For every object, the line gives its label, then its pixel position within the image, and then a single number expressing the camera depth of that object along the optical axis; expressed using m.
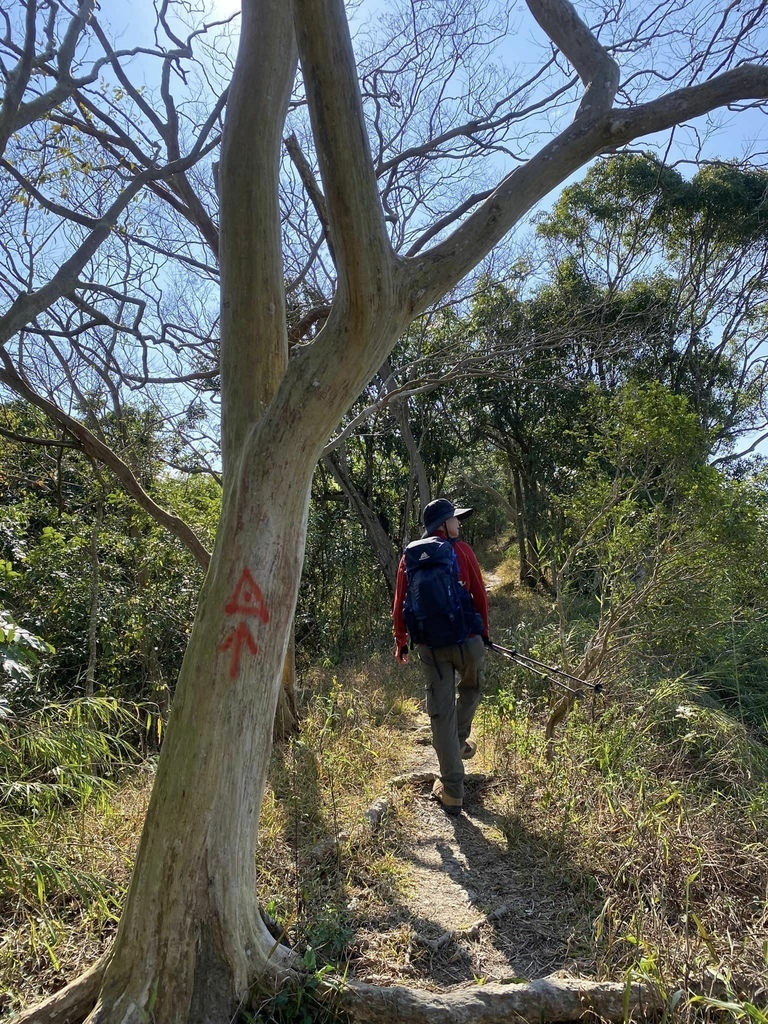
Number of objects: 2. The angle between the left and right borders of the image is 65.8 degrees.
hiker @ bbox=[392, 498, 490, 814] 3.99
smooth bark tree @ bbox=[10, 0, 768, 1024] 2.11
